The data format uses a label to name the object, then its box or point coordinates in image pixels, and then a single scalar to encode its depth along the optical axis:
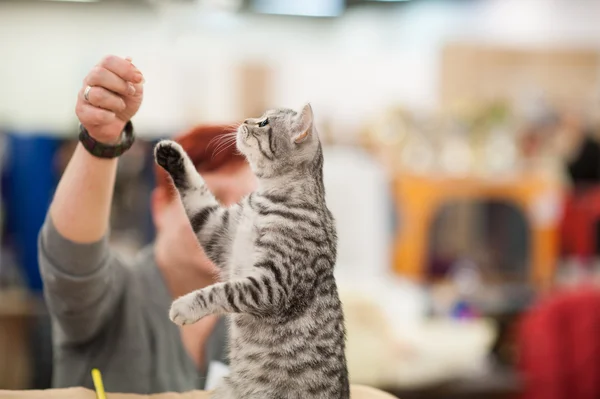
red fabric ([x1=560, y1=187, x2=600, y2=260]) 4.73
